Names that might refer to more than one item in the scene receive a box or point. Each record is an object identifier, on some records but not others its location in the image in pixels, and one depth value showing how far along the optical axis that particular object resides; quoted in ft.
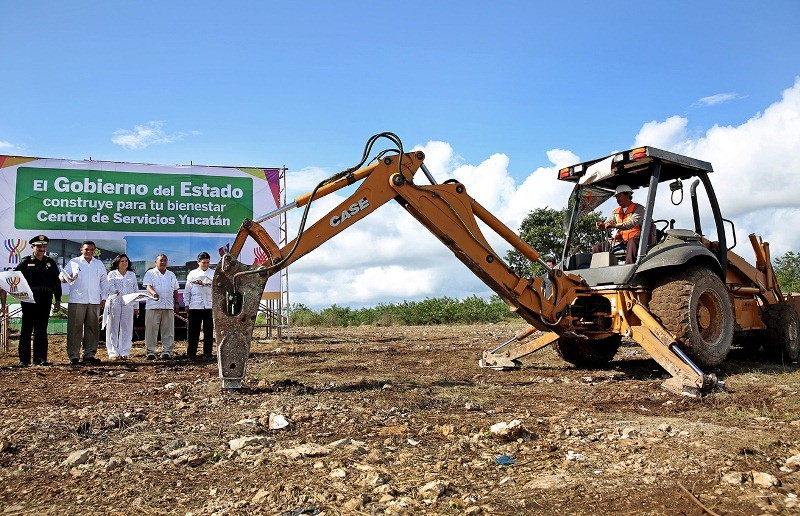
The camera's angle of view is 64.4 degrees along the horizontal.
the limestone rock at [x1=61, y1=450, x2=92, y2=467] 11.46
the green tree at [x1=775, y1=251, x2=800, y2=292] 68.80
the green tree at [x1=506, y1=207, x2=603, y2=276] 54.34
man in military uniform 27.66
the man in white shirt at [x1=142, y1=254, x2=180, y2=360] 33.19
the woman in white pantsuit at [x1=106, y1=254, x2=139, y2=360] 32.58
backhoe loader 18.72
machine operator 22.44
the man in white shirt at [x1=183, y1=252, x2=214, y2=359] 32.68
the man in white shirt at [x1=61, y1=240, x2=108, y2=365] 29.48
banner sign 45.29
